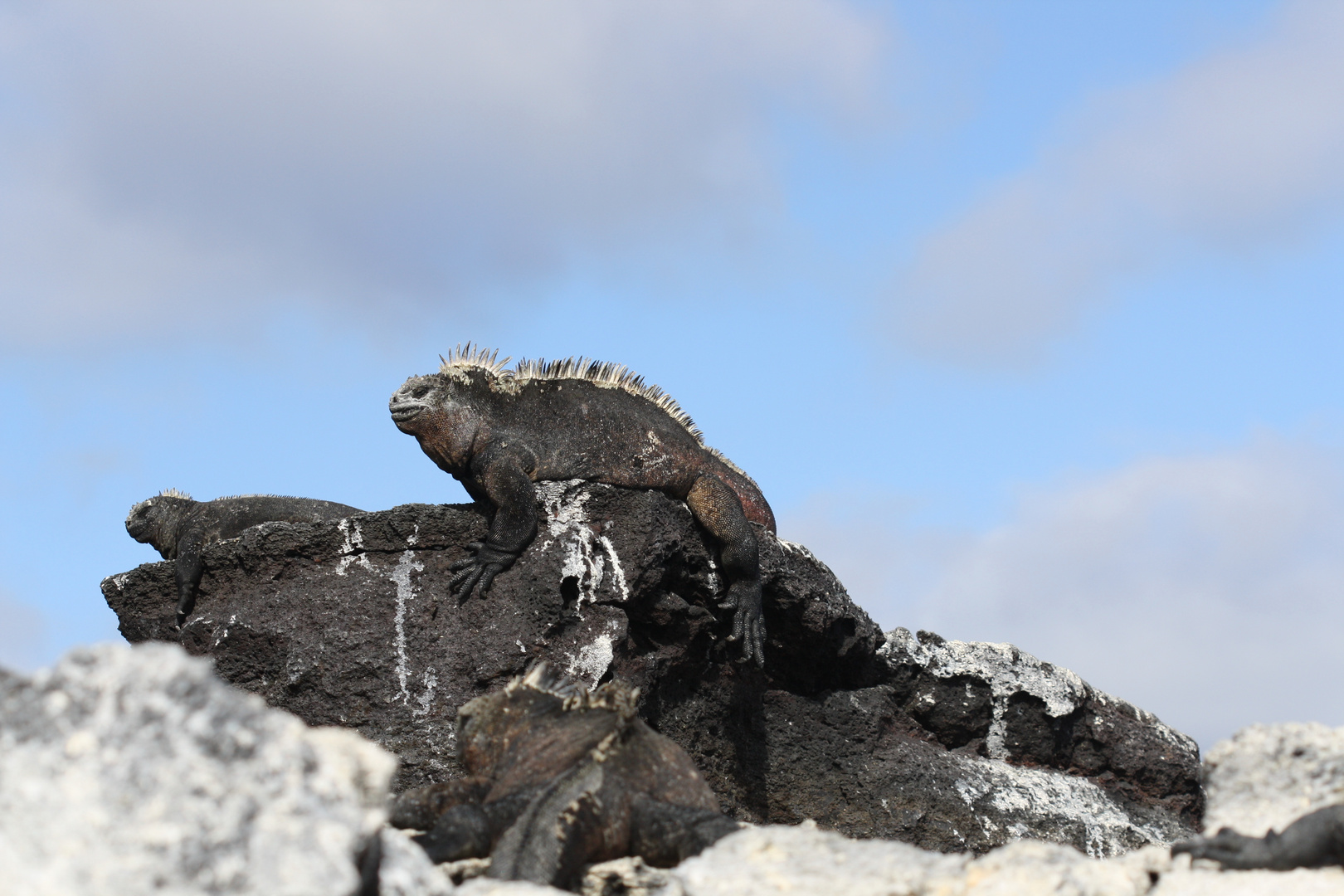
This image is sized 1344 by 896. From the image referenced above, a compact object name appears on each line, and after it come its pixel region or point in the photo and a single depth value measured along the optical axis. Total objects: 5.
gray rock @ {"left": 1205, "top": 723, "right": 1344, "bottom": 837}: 8.13
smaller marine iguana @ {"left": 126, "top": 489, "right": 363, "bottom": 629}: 17.33
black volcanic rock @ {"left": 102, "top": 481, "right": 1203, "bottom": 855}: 14.11
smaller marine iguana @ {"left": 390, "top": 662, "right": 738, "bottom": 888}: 8.24
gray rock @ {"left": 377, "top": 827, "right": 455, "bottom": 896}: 6.55
